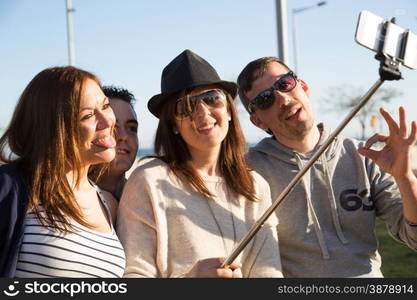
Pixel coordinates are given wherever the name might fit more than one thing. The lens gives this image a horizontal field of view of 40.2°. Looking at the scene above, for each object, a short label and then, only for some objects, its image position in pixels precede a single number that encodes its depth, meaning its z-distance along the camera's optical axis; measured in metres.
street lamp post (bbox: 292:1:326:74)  18.38
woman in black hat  3.01
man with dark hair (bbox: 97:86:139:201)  3.46
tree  31.08
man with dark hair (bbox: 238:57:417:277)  3.52
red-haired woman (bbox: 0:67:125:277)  2.56
